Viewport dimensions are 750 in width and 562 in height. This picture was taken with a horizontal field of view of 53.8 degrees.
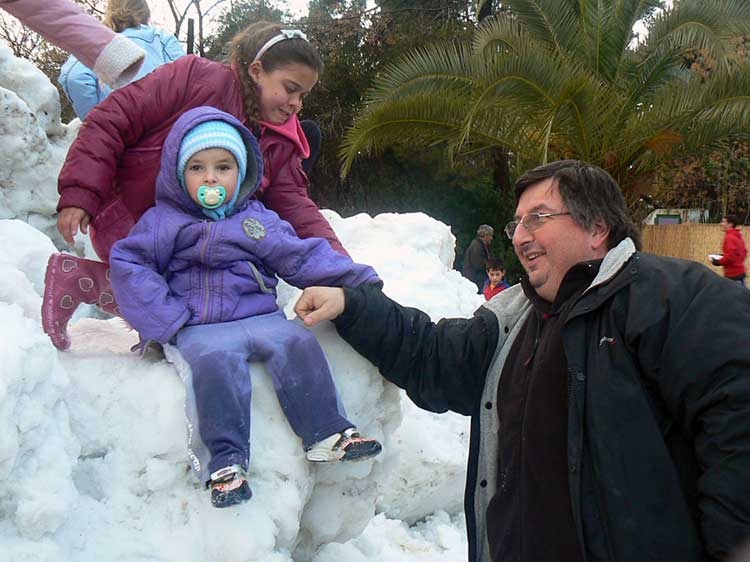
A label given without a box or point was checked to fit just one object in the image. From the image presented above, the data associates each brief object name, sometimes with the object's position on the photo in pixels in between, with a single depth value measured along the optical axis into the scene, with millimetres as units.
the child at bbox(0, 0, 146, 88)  2572
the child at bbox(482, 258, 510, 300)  8008
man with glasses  1768
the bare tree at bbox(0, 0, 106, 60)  13273
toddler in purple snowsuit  1913
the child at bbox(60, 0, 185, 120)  4117
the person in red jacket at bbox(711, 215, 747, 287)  9359
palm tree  7852
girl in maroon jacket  2234
